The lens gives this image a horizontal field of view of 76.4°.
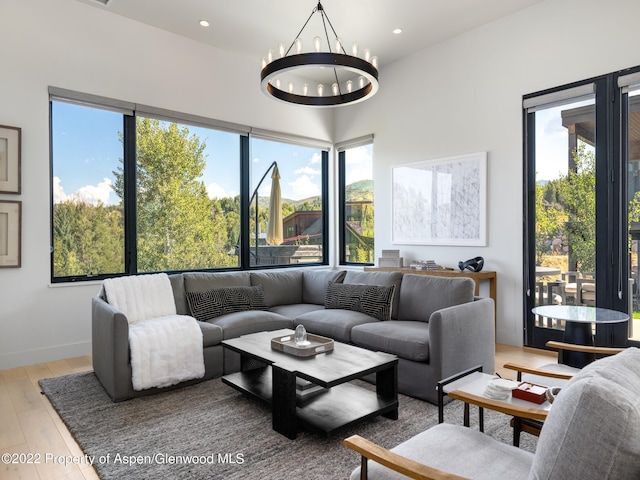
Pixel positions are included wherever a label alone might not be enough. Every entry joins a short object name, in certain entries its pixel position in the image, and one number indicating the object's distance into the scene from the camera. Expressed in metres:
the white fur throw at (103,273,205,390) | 2.94
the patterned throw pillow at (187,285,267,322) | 3.78
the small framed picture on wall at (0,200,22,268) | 3.67
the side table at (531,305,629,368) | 2.89
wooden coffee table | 2.33
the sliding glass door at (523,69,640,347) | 3.67
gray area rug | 2.05
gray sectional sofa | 2.88
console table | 4.39
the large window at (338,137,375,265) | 6.13
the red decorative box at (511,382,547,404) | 1.71
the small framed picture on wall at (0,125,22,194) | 3.66
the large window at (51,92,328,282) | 4.12
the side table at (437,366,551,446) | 1.60
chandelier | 2.71
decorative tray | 2.66
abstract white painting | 4.71
